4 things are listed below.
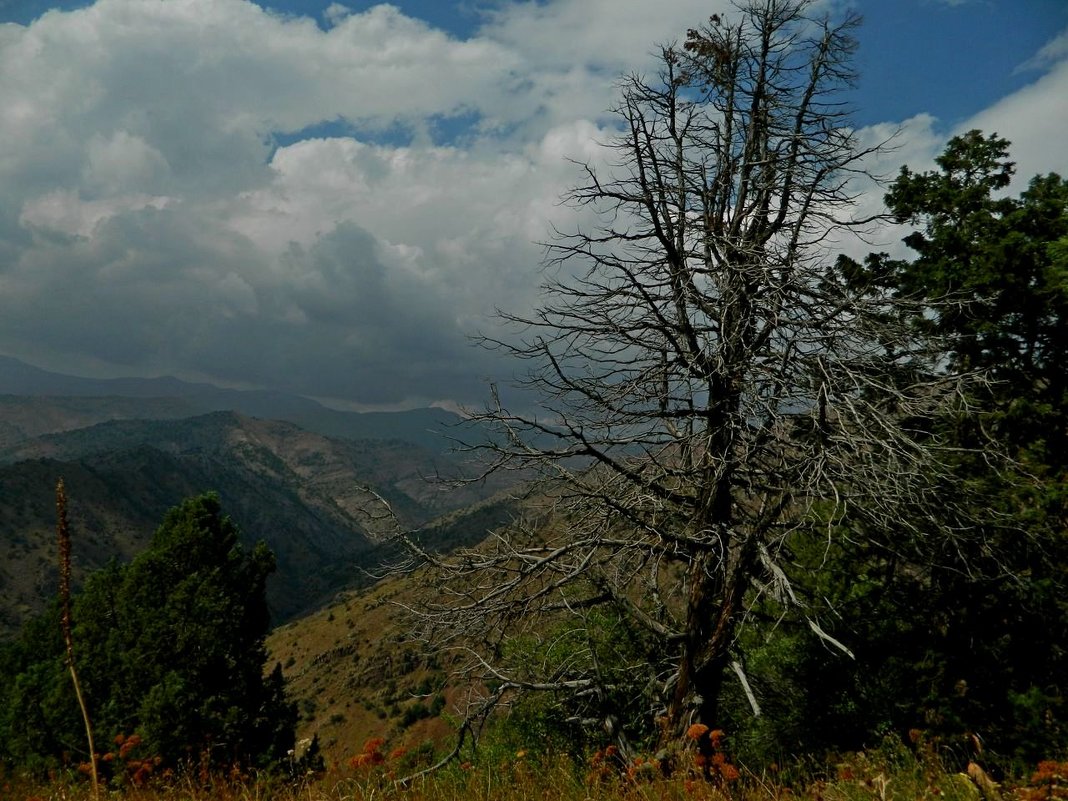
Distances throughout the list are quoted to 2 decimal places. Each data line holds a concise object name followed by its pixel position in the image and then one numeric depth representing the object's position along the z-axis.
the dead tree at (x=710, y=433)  6.38
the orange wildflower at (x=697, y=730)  4.49
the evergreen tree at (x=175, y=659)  20.88
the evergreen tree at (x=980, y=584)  8.09
